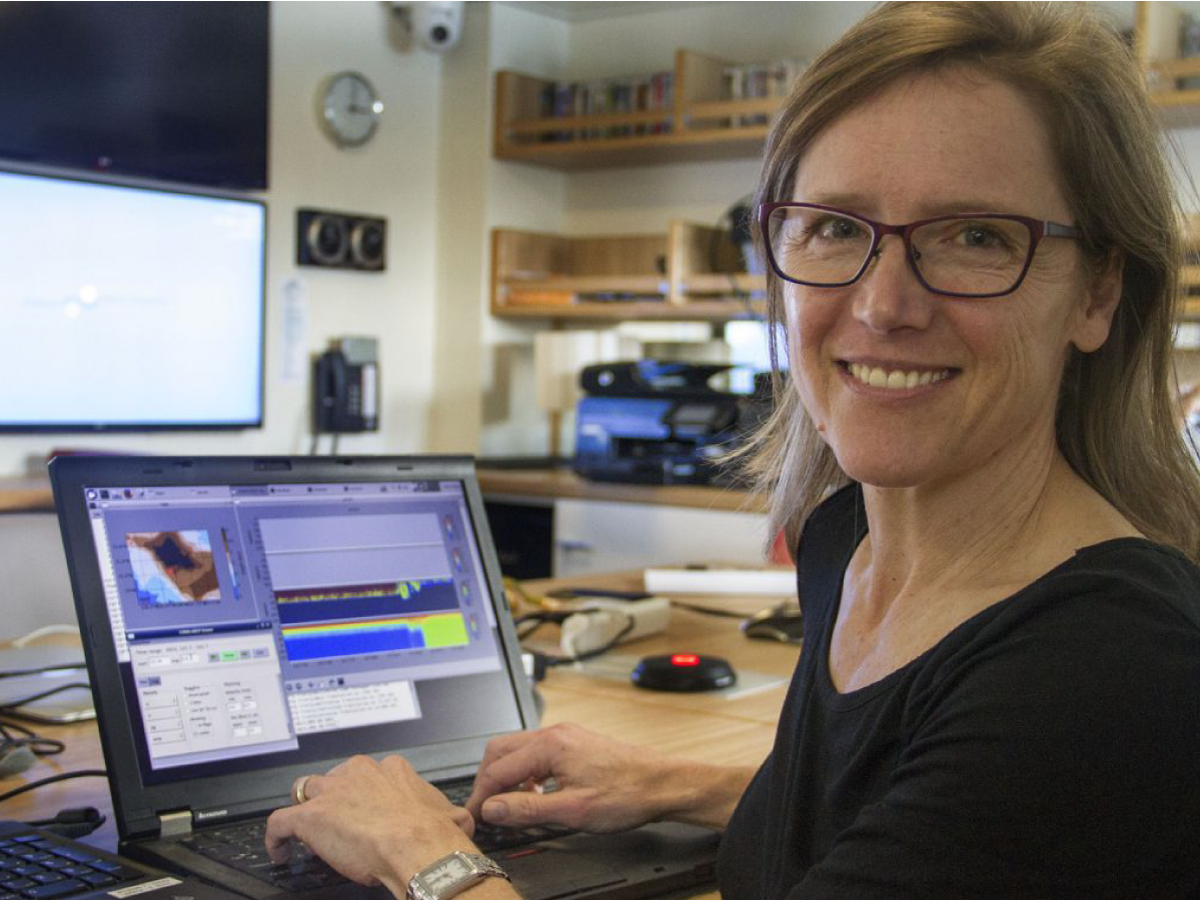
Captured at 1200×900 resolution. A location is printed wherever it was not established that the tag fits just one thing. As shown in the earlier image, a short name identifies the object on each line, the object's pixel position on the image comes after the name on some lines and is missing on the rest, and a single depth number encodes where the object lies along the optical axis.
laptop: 1.11
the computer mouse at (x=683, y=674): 1.81
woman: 0.80
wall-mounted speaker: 4.68
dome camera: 4.85
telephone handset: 4.77
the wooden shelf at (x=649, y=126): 4.68
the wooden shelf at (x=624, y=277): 4.66
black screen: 3.95
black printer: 4.28
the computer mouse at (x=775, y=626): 2.15
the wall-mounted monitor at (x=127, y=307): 3.96
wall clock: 4.76
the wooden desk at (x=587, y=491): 4.16
